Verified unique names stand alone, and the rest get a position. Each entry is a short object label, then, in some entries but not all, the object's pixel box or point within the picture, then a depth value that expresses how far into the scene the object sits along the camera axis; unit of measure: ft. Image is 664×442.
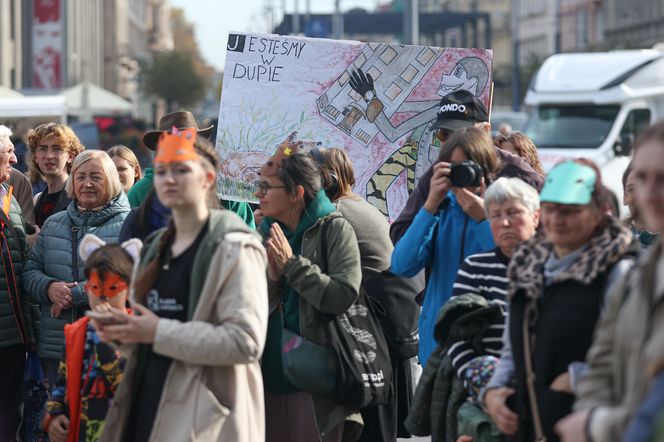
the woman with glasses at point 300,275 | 27.05
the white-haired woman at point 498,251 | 23.76
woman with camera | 27.67
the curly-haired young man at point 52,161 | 40.45
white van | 107.47
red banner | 231.02
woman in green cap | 19.54
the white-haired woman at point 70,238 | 31.98
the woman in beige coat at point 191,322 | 21.19
